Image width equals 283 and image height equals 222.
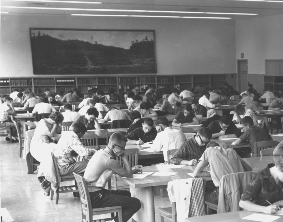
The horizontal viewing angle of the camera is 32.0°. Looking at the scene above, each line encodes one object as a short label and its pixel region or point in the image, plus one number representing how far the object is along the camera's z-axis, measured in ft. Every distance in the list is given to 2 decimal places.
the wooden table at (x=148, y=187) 17.38
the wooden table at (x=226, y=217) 12.29
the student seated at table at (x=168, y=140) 24.77
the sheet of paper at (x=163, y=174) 18.45
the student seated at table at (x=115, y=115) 37.75
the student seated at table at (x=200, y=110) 40.86
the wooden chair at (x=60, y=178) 22.89
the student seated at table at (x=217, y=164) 17.12
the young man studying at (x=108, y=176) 17.34
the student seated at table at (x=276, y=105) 47.21
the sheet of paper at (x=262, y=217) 12.41
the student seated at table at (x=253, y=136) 25.86
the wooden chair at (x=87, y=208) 16.77
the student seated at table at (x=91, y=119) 34.84
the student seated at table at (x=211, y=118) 33.25
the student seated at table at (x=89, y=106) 41.14
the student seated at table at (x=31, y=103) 49.11
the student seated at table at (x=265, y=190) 13.35
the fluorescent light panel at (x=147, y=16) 65.10
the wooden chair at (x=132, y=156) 22.25
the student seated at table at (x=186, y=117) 37.09
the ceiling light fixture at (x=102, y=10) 55.16
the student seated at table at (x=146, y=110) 40.44
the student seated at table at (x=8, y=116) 44.88
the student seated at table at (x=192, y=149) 21.09
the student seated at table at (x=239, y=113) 34.76
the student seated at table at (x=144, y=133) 28.53
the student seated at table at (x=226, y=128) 29.53
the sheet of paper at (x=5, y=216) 13.38
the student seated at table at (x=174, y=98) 53.62
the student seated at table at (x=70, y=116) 36.92
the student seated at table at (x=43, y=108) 43.04
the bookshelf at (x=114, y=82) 64.28
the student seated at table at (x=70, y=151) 23.25
